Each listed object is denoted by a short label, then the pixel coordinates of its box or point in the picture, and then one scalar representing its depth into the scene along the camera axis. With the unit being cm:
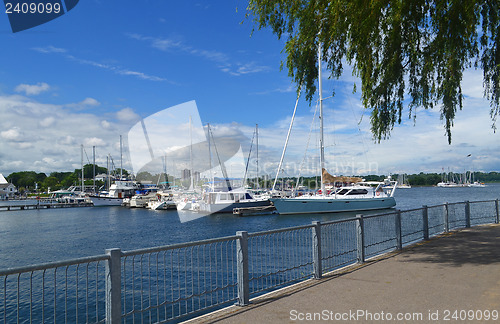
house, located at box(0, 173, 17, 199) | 17338
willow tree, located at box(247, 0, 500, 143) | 927
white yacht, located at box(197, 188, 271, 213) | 5653
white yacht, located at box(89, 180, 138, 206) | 9738
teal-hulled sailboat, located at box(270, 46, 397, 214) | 4675
